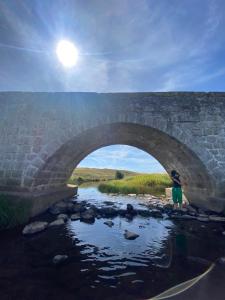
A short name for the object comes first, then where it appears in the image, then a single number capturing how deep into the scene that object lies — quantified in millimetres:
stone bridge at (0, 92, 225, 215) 9758
